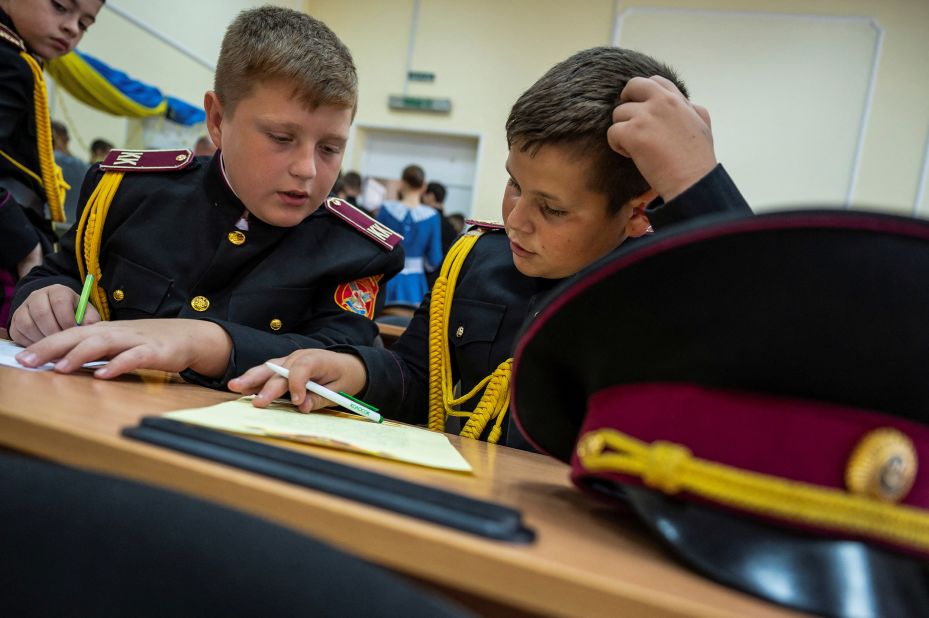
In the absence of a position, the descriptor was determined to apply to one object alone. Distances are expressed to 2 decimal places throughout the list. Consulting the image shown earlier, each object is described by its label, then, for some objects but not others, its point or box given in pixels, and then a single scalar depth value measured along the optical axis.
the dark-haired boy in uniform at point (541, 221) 0.75
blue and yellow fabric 4.29
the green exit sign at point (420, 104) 6.70
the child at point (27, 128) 1.41
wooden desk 0.32
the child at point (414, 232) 5.24
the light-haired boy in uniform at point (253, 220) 1.08
